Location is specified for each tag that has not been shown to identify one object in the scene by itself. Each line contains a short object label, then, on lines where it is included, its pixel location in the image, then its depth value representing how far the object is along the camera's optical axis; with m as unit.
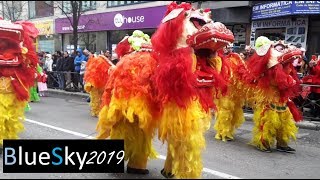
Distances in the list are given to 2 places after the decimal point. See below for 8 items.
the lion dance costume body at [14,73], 5.80
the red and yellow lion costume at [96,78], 8.46
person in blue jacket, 14.92
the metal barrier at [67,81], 15.13
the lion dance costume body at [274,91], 6.26
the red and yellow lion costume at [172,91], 4.00
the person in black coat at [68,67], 15.43
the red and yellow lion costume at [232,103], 7.16
